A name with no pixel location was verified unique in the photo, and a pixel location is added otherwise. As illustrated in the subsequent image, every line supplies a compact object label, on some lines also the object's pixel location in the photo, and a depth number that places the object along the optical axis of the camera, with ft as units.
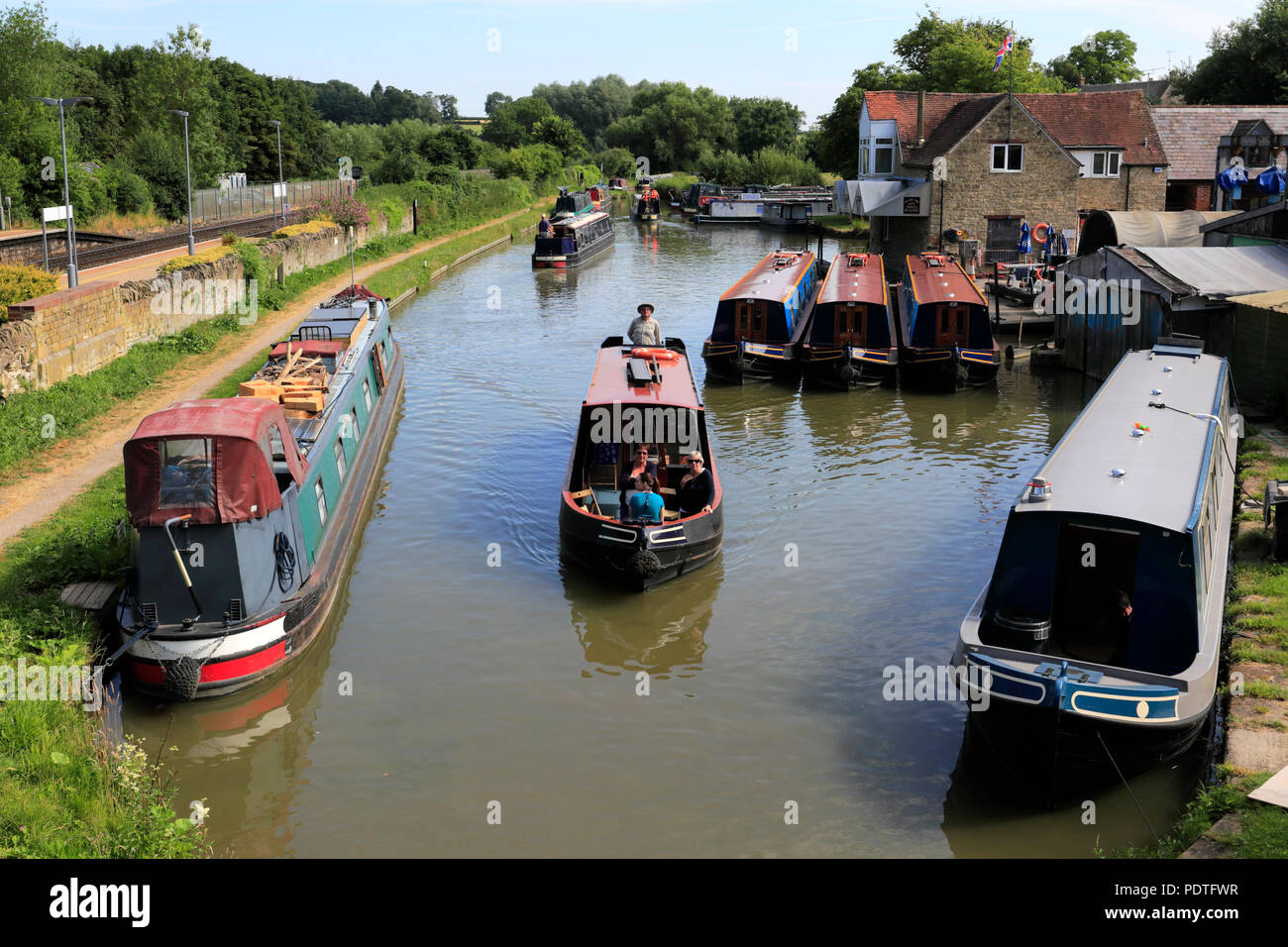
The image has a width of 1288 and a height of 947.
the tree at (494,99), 595.64
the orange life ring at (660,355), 57.62
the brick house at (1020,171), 139.74
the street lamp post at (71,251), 76.05
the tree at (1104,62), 297.14
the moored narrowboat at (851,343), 83.05
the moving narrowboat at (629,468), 44.75
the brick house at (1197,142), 147.43
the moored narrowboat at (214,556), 35.63
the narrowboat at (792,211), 212.97
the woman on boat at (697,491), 47.70
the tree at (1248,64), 184.96
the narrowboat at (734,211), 231.30
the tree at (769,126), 309.42
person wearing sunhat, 67.46
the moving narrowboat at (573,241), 152.87
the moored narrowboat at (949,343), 81.20
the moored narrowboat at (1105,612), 29.37
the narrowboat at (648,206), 232.53
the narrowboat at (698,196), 234.99
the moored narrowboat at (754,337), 85.25
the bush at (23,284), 66.25
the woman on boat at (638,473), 47.78
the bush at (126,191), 155.22
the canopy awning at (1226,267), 71.36
